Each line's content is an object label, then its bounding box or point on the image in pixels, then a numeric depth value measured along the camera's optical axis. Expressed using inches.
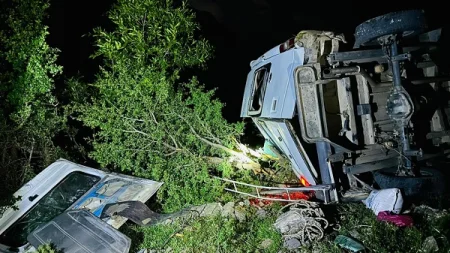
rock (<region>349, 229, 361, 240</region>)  156.5
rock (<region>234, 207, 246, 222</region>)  197.2
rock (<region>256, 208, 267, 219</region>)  196.6
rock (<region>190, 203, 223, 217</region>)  203.8
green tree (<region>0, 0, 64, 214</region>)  253.9
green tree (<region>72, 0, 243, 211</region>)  228.4
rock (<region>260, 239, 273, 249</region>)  169.2
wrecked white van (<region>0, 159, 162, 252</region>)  185.5
